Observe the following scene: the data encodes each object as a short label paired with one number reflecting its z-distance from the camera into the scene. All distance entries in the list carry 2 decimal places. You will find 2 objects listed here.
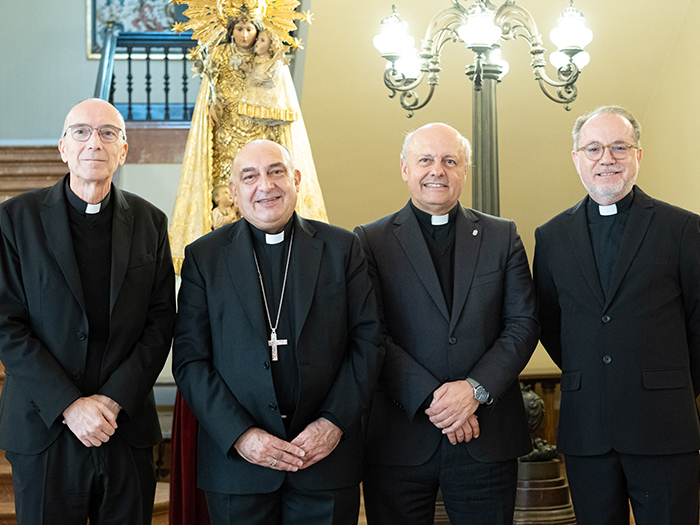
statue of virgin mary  3.73
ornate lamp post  4.34
